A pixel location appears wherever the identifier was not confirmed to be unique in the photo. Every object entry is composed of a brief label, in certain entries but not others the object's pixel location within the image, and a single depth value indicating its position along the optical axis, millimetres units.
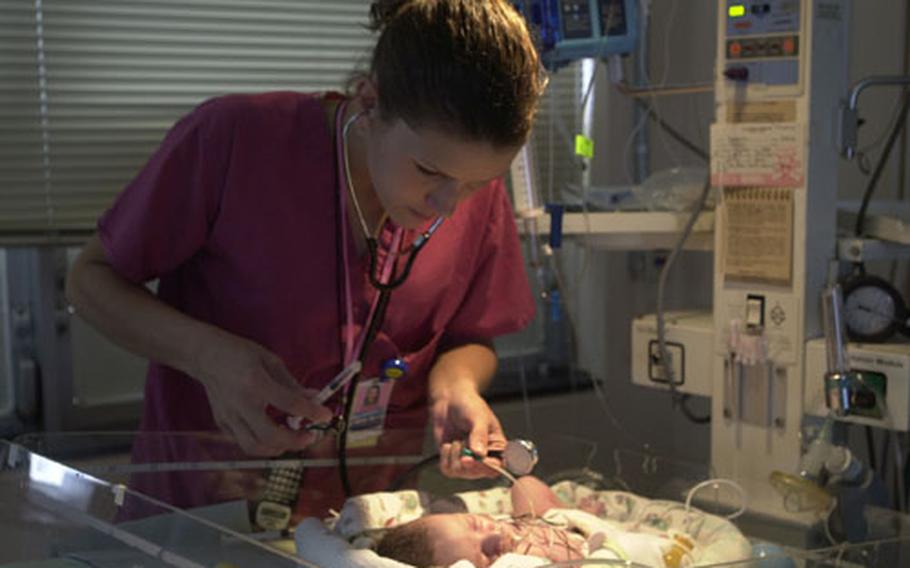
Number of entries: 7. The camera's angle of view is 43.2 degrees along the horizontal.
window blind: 2627
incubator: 1420
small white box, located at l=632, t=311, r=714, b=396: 2289
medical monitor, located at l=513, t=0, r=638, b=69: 2436
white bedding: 1476
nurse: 1466
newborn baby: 1548
